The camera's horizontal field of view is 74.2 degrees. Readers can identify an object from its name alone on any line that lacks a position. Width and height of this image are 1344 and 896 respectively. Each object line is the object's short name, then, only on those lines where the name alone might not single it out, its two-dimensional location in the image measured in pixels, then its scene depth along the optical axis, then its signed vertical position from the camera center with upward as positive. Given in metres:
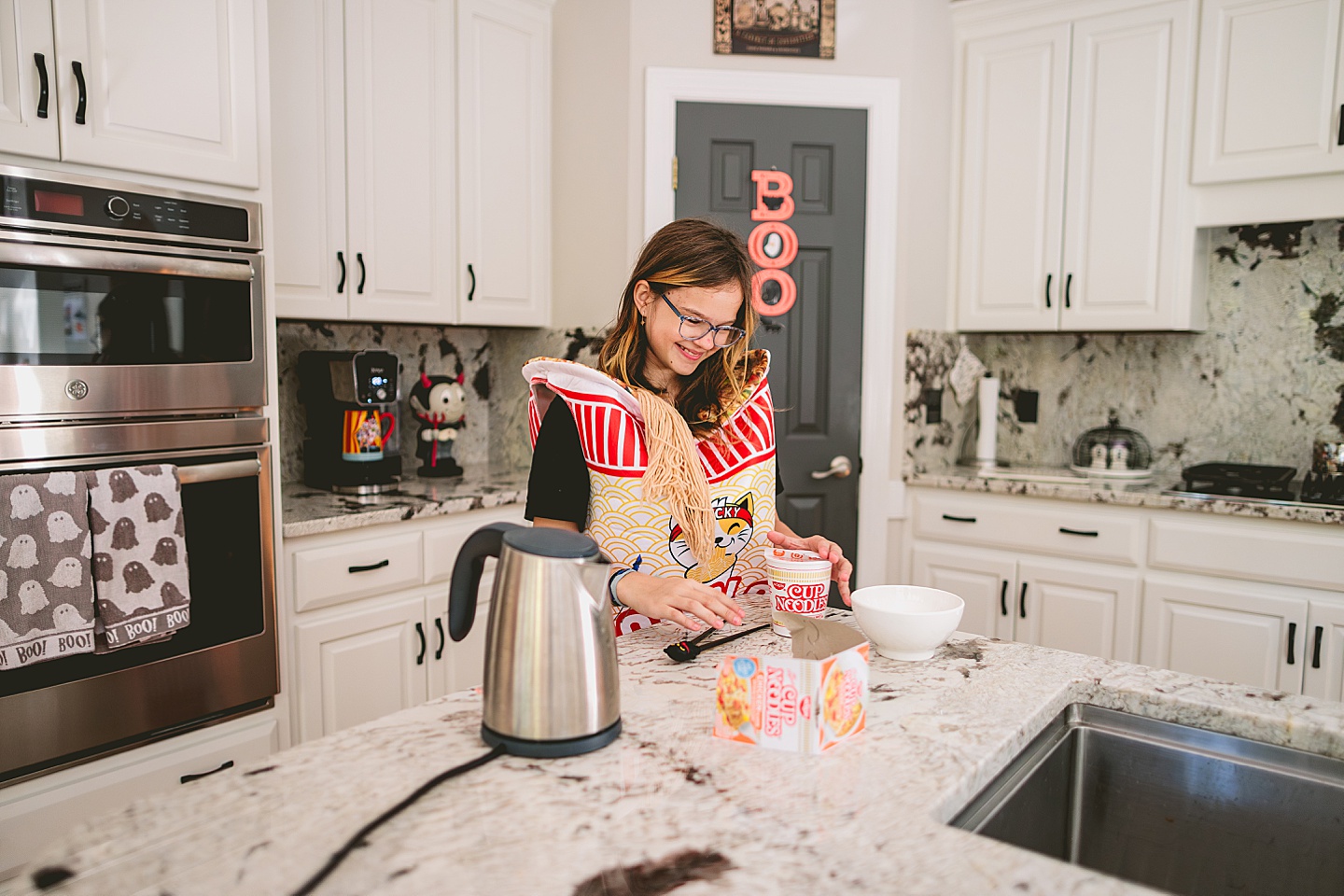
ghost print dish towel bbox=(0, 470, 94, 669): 1.68 -0.40
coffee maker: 2.67 -0.16
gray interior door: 3.13 +0.41
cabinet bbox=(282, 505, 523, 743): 2.35 -0.72
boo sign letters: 3.15 +0.47
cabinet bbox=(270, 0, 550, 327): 2.57 +0.64
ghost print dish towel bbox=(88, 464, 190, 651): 1.81 -0.40
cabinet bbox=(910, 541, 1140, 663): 2.86 -0.75
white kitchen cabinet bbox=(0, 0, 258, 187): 1.77 +0.59
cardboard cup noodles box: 0.95 -0.36
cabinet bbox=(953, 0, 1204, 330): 2.92 +0.70
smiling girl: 1.51 -0.13
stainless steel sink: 1.04 -0.53
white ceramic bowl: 1.22 -0.35
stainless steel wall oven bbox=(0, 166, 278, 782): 1.74 -0.09
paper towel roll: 3.42 -0.20
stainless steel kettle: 0.91 -0.29
